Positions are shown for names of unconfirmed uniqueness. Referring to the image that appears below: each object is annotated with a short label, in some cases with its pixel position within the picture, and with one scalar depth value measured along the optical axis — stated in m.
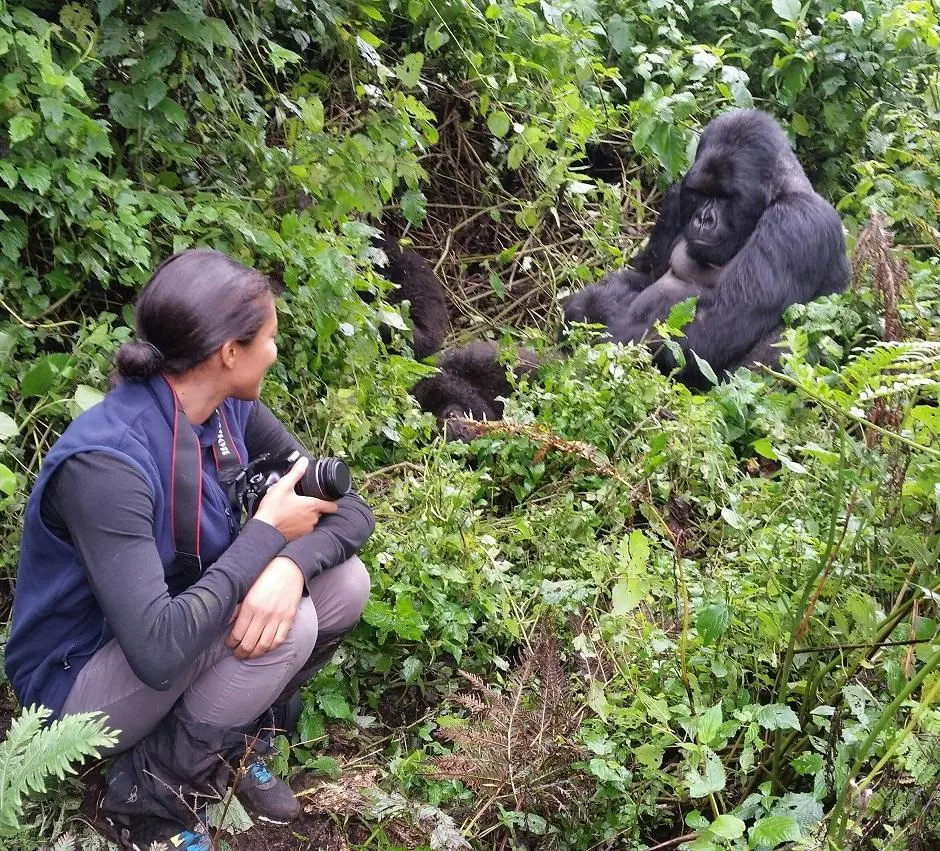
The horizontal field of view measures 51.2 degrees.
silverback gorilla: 3.71
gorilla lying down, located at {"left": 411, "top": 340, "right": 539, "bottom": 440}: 3.55
